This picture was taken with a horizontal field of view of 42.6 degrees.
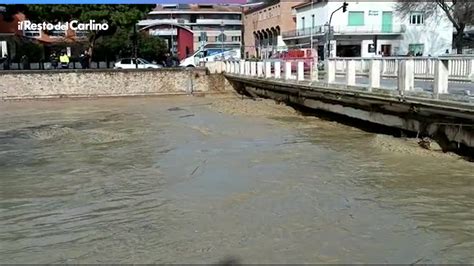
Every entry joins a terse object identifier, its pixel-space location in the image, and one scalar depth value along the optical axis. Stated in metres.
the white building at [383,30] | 61.81
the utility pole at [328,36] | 52.78
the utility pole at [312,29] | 64.11
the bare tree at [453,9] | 54.97
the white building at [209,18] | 115.56
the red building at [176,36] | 63.75
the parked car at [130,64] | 42.53
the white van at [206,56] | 46.33
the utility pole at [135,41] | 42.64
